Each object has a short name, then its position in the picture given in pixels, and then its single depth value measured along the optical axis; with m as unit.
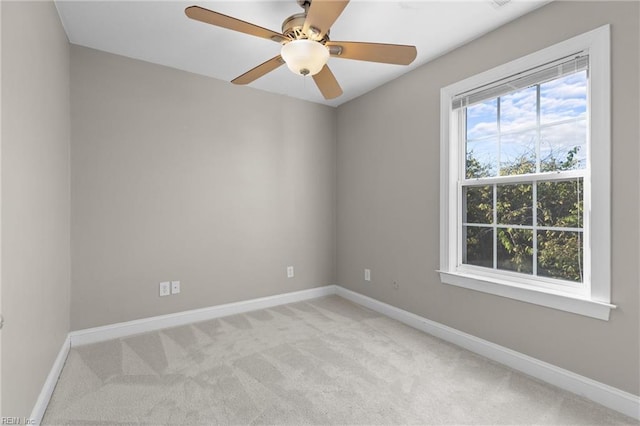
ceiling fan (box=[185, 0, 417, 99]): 1.50
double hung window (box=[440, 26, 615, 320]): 1.86
